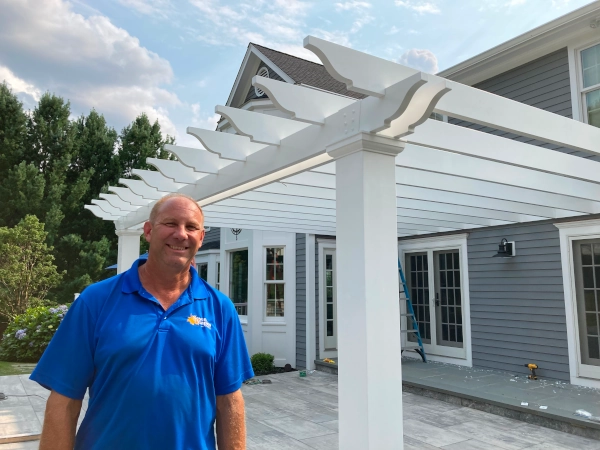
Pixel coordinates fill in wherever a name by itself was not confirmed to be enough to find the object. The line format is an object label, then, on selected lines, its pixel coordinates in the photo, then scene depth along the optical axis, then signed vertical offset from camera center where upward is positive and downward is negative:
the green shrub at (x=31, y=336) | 8.38 -0.93
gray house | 5.77 +0.23
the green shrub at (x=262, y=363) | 7.69 -1.32
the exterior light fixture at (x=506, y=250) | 6.45 +0.49
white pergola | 2.27 +0.90
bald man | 1.25 -0.22
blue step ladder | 7.54 -0.66
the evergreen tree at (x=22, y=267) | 10.16 +0.43
